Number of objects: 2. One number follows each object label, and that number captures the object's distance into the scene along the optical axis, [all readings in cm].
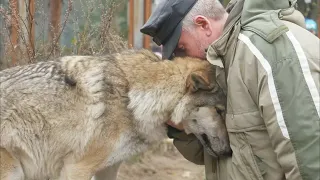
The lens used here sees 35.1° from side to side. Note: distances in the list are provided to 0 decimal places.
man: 292
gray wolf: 357
